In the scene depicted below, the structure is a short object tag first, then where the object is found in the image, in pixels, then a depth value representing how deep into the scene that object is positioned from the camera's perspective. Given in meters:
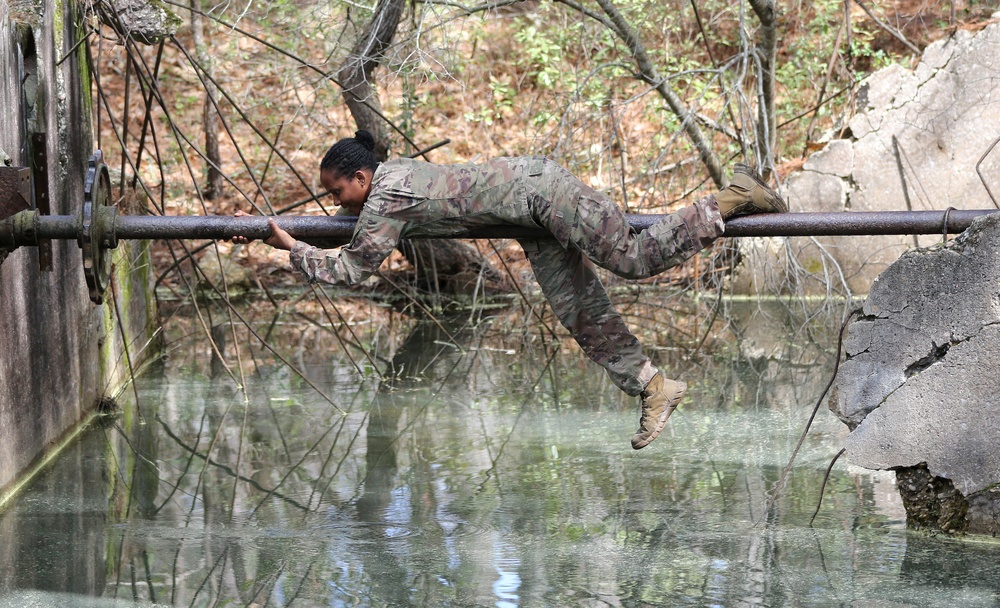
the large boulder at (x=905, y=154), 18.92
